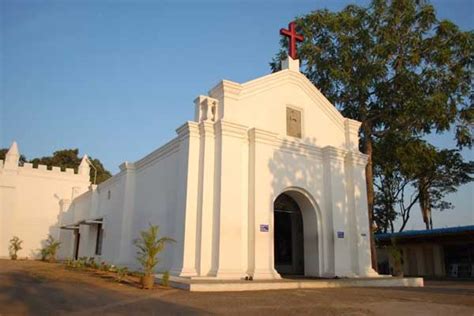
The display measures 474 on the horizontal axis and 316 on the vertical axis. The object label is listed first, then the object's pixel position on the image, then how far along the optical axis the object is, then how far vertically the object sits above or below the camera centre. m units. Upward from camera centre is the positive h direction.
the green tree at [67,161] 43.00 +8.96
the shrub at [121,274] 11.69 -0.76
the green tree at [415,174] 20.61 +4.91
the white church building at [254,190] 12.33 +2.07
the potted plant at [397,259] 16.49 -0.21
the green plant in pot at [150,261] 10.15 -0.31
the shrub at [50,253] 23.14 -0.37
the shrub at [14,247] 25.39 -0.09
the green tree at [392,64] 19.41 +9.08
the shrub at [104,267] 15.68 -0.75
